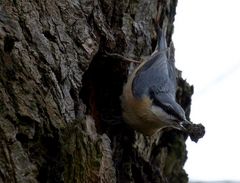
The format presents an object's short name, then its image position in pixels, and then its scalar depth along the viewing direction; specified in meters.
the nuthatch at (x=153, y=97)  6.05
